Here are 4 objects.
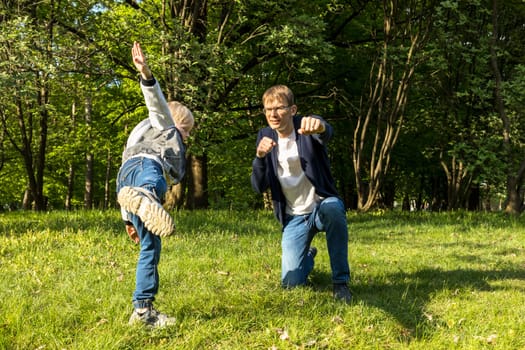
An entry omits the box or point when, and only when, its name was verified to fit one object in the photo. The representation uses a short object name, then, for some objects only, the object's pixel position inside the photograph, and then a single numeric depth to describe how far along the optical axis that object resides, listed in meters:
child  3.40
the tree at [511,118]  12.53
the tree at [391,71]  13.04
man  4.40
